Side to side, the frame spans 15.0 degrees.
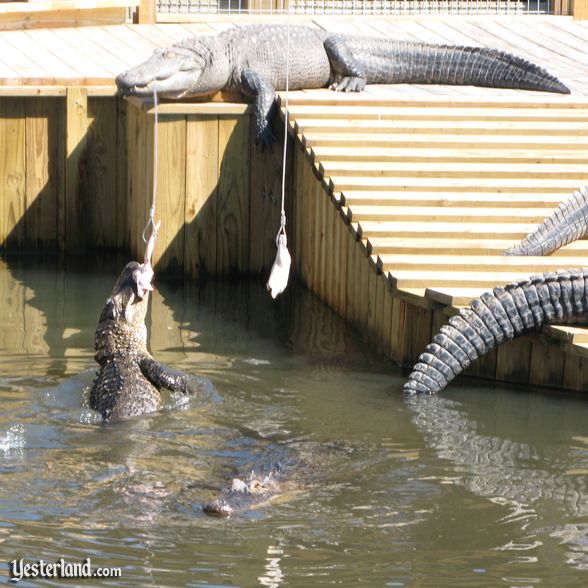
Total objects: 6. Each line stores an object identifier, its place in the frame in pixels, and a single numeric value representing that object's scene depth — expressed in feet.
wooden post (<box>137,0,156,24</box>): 64.93
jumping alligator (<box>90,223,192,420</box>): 33.72
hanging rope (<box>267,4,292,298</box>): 37.56
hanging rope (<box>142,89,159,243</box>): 44.48
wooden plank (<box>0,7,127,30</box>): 63.10
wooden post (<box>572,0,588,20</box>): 68.10
